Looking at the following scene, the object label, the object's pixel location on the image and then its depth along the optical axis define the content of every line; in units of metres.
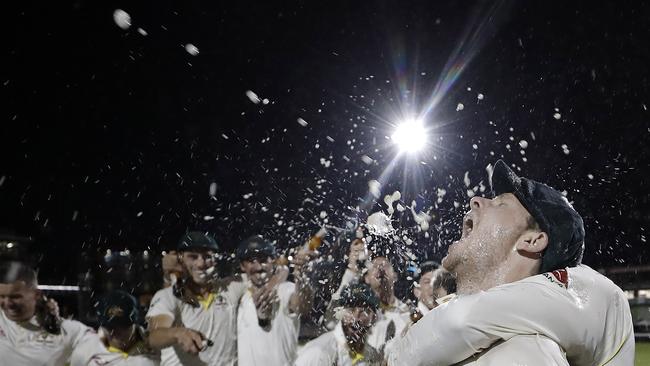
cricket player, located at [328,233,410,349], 6.78
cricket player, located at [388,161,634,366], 1.40
